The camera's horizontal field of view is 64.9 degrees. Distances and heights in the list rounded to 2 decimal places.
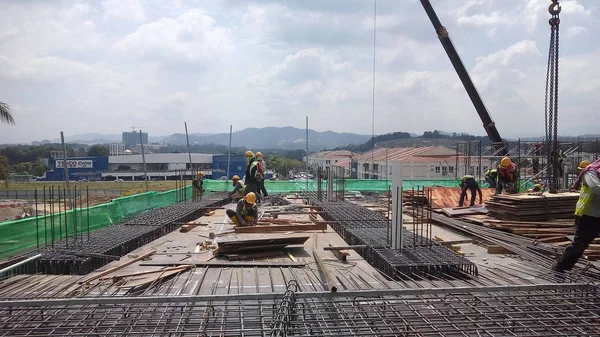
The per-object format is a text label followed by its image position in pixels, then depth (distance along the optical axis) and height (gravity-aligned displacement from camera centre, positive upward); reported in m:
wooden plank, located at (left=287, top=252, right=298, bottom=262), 7.87 -1.81
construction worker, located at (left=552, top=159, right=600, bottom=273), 5.80 -0.83
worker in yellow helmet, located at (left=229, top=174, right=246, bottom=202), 15.37 -1.28
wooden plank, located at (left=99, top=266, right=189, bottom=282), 6.39 -1.72
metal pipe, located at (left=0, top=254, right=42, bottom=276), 5.81 -1.45
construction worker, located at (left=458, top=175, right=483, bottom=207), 13.93 -1.13
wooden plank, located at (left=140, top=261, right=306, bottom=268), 7.46 -1.80
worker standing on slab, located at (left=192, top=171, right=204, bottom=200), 16.70 -1.31
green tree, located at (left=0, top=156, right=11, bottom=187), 26.73 -0.95
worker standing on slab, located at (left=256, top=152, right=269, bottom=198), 15.57 -0.80
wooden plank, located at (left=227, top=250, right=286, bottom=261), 7.87 -1.78
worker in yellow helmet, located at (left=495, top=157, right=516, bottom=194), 13.36 -0.75
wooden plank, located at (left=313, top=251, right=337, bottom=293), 5.61 -1.64
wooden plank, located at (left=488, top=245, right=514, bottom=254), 8.42 -1.80
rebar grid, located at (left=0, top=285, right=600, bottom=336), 4.09 -1.55
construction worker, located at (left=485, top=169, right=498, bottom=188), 16.50 -1.00
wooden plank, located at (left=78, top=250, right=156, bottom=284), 6.27 -1.74
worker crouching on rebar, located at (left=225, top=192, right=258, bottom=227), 10.63 -1.40
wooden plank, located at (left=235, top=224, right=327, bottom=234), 10.30 -1.71
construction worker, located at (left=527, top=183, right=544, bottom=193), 13.64 -1.18
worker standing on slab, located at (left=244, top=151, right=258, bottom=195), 14.30 -0.64
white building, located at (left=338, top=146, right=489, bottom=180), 27.44 -0.81
